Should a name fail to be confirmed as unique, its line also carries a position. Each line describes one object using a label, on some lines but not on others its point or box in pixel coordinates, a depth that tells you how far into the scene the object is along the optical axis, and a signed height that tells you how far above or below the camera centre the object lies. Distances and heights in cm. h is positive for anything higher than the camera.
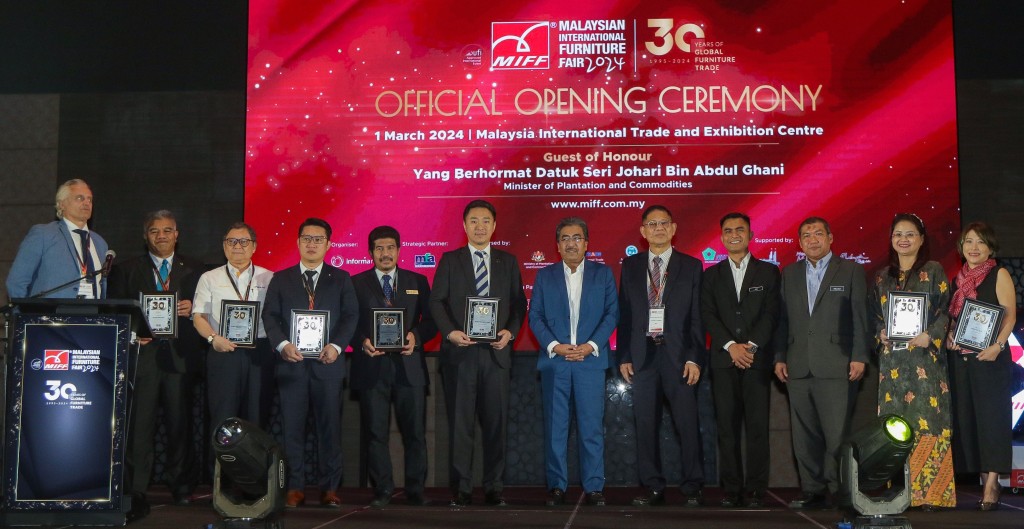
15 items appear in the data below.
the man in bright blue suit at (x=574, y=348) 531 -13
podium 422 -42
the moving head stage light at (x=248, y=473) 402 -63
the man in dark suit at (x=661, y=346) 527 -12
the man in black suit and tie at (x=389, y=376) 533 -29
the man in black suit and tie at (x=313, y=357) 528 -18
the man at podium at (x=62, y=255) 500 +35
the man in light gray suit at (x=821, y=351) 516 -14
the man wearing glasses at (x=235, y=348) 532 -14
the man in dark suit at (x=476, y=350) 528 -14
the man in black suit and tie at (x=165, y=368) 532 -25
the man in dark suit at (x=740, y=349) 519 -13
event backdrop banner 638 +135
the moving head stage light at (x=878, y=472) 392 -60
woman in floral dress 499 -24
